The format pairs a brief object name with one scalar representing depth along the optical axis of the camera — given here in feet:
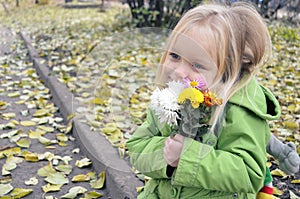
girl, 4.95
